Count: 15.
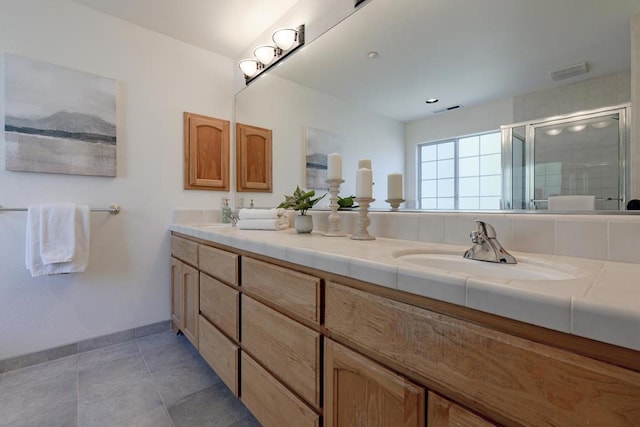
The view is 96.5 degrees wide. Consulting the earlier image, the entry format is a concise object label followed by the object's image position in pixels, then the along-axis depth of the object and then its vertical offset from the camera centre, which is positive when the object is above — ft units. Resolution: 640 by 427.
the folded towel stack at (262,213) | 5.25 -0.04
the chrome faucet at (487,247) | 2.61 -0.34
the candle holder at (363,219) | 3.84 -0.11
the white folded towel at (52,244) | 5.11 -0.61
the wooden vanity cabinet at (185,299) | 5.29 -1.79
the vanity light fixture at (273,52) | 5.99 +3.64
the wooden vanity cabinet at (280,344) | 2.71 -1.44
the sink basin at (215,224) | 6.61 -0.33
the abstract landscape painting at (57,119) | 5.14 +1.78
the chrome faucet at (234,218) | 7.05 -0.18
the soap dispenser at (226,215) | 7.45 -0.10
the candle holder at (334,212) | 4.41 -0.02
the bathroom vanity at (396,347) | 1.31 -0.85
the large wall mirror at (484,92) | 2.58 +1.39
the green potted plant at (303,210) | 4.68 +0.01
